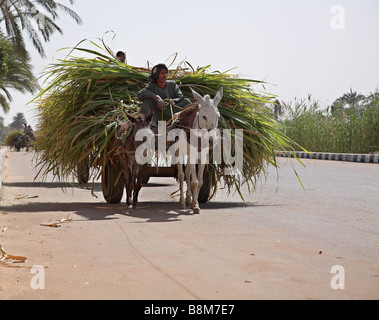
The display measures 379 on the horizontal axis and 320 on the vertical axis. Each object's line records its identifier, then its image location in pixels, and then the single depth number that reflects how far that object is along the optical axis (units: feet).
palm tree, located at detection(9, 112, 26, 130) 508.12
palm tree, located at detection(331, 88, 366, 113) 267.18
